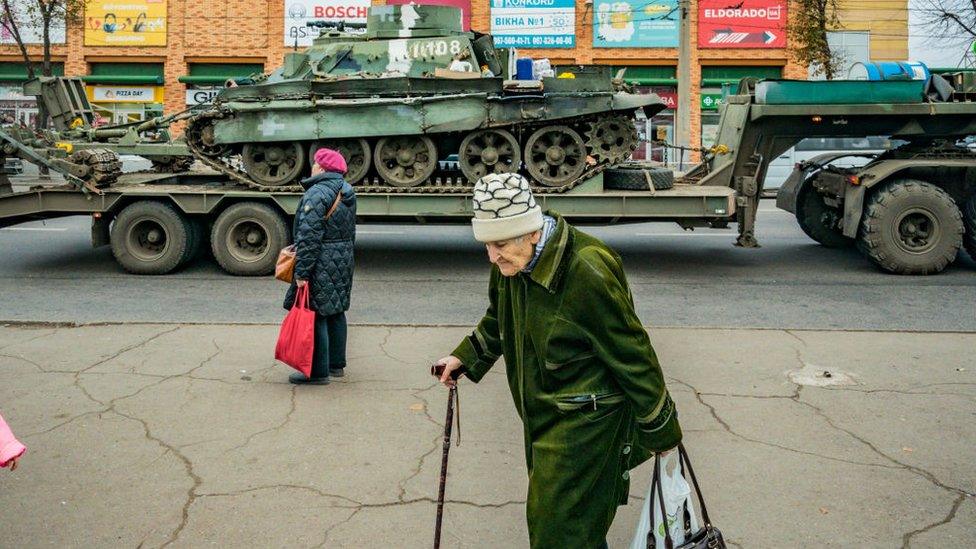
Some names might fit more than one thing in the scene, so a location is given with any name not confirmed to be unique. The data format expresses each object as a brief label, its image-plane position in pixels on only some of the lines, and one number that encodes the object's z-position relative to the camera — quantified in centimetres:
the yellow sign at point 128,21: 3397
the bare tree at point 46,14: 2561
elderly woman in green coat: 336
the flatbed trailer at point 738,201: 1181
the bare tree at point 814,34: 2622
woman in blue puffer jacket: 688
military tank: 1209
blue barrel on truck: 1231
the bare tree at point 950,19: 2292
